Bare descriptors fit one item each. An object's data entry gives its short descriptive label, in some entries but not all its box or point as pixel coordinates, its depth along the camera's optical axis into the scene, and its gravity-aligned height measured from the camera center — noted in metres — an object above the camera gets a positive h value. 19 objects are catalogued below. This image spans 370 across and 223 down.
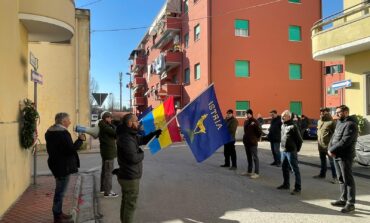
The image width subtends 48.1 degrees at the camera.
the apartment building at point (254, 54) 29.02 +4.07
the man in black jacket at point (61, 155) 6.35 -0.71
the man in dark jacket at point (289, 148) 8.77 -0.82
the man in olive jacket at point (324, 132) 10.45 -0.55
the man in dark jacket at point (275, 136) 13.45 -0.84
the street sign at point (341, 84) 15.71 +1.00
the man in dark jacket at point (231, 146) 12.79 -1.11
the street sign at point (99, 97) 18.38 +0.60
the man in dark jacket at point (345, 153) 7.29 -0.77
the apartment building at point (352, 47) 14.37 +2.31
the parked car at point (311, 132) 26.92 -1.43
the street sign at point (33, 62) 9.31 +1.12
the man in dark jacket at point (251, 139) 11.22 -0.79
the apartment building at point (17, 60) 7.15 +0.99
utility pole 59.61 +3.62
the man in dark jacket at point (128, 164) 5.71 -0.75
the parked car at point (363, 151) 11.87 -1.19
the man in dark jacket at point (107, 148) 8.54 -0.78
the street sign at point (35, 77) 9.07 +0.75
